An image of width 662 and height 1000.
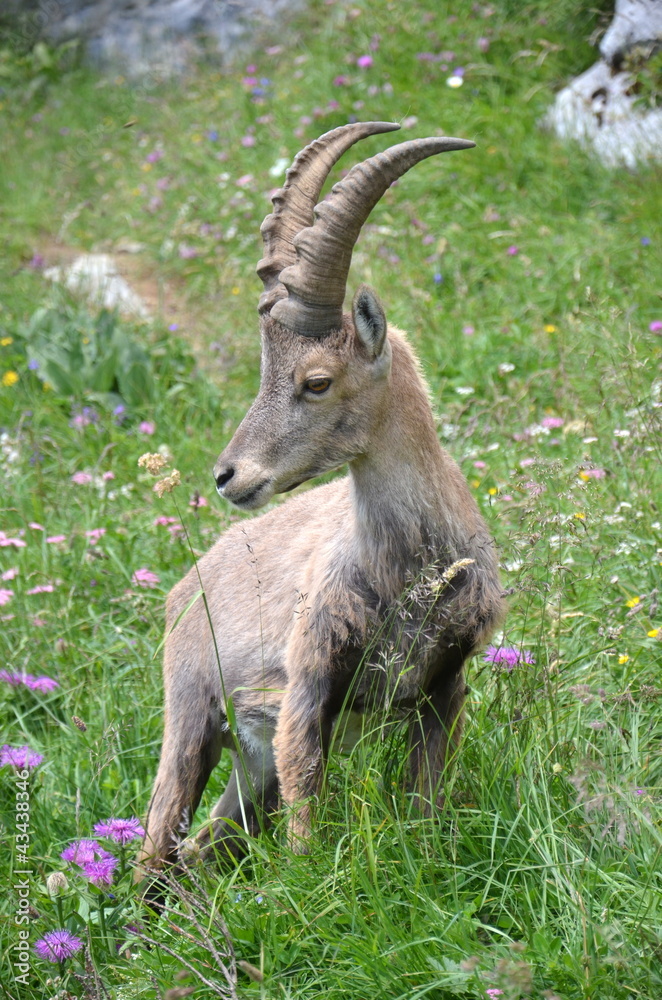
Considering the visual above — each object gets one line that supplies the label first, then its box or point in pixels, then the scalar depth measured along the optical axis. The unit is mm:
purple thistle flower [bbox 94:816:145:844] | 6297
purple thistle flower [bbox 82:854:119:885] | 6102
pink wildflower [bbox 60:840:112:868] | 6324
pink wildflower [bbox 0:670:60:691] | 9211
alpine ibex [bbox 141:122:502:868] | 6523
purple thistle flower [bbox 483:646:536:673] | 6743
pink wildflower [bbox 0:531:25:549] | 10594
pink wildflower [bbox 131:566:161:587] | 9844
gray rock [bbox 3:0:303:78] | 25359
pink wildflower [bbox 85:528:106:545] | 10703
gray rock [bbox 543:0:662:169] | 14484
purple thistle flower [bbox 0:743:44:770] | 6982
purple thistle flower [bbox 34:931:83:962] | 5848
